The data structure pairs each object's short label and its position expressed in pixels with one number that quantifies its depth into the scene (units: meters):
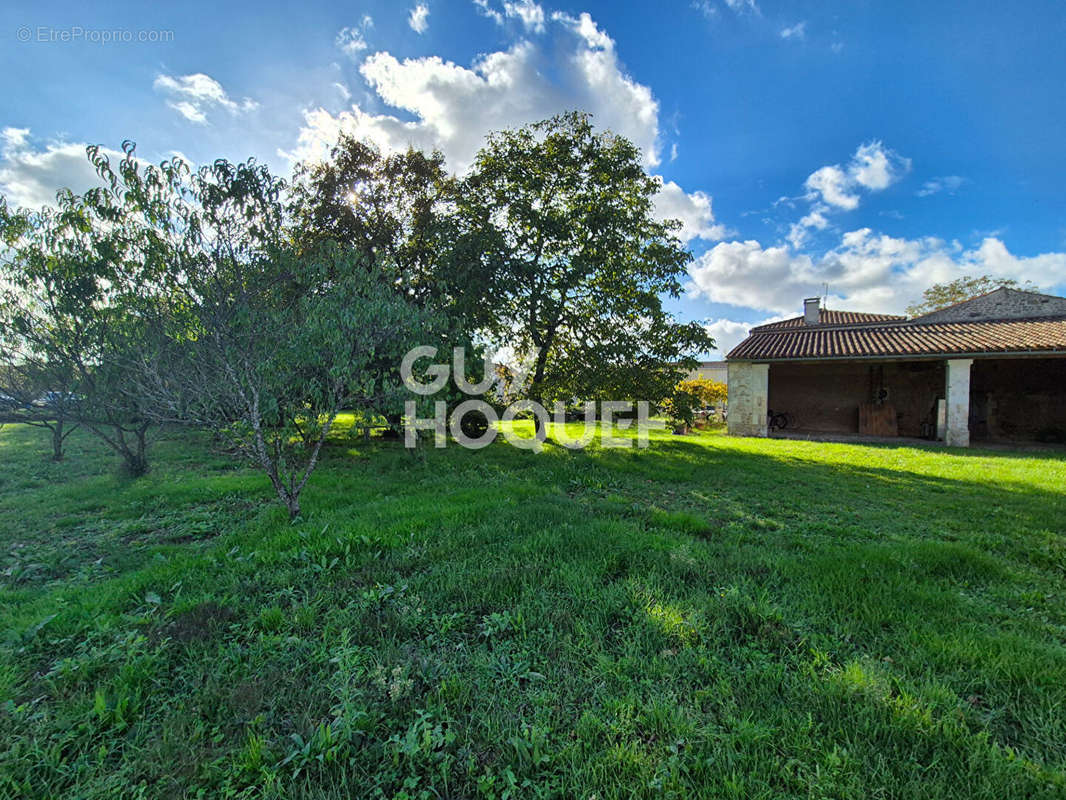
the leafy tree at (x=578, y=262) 10.10
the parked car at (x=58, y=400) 7.25
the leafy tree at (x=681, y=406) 10.58
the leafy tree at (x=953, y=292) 28.05
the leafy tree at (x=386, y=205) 10.81
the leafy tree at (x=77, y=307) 5.22
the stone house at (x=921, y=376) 13.01
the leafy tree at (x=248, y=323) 4.67
